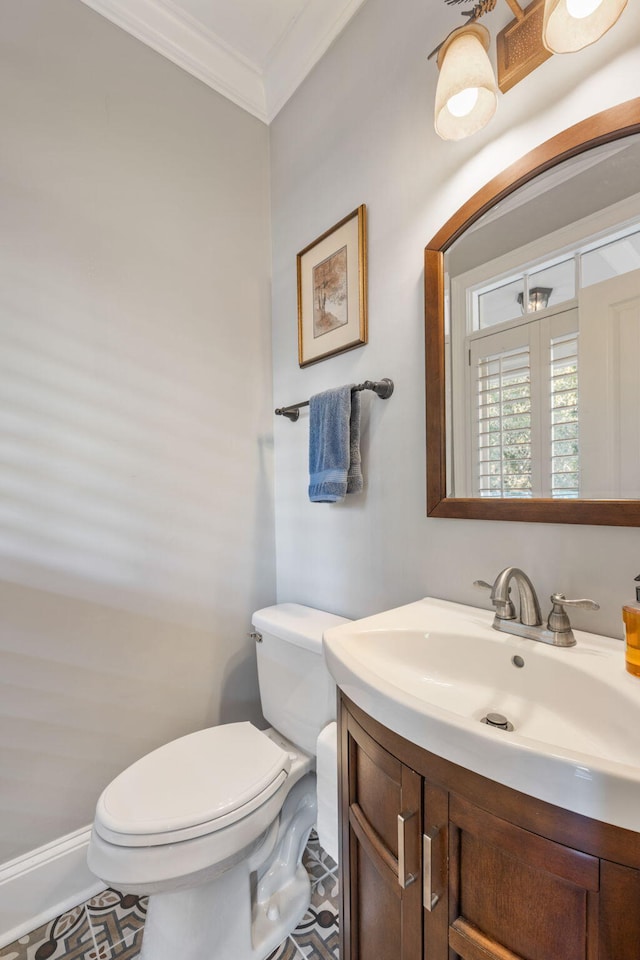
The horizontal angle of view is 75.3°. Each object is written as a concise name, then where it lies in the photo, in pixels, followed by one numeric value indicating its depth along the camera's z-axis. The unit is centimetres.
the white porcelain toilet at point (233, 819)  89
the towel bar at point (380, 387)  118
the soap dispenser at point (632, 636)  63
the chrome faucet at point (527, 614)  76
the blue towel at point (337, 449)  122
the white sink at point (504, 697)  41
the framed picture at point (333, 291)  128
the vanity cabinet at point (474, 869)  41
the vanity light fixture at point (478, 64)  84
